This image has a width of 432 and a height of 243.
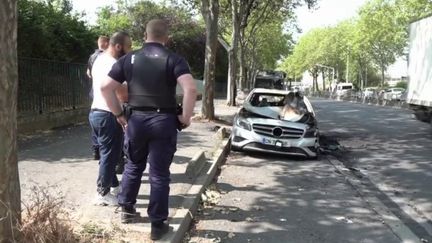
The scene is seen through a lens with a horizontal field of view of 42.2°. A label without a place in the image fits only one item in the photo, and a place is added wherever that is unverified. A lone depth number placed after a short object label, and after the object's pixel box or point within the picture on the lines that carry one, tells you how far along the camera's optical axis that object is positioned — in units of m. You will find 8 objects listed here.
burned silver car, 11.65
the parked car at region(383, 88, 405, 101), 51.63
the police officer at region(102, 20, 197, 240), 4.95
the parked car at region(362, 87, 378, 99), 51.87
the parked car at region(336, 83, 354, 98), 64.61
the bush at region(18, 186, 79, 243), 4.15
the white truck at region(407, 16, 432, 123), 16.22
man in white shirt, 6.06
